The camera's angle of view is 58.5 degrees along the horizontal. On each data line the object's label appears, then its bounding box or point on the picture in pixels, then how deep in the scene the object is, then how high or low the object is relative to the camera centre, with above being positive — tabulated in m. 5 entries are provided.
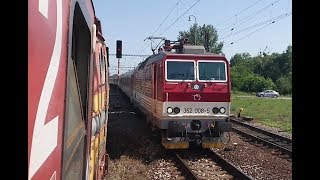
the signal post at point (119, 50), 13.12 +1.81
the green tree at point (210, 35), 53.28 +10.67
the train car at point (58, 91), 0.96 -0.01
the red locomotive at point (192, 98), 7.63 -0.24
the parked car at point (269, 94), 44.11 -0.73
